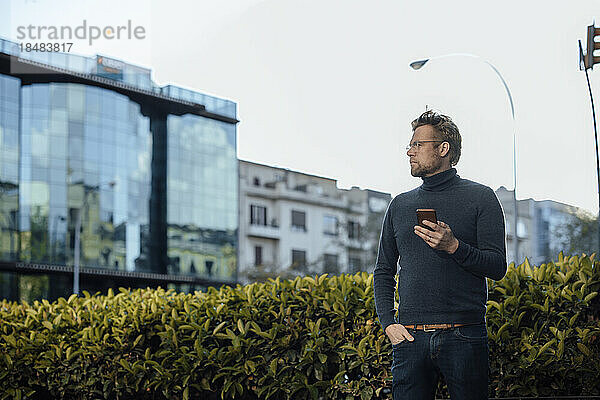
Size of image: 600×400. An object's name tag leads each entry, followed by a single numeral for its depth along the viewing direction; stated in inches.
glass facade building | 1788.9
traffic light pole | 316.5
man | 141.9
